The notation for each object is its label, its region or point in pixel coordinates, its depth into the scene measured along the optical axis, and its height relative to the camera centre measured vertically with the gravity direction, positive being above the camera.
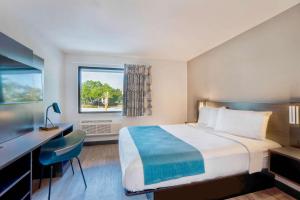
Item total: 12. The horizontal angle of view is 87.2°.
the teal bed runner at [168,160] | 1.55 -0.63
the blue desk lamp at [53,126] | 2.50 -0.45
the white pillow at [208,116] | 3.01 -0.32
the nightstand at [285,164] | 1.75 -0.75
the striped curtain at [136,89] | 4.14 +0.27
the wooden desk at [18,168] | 1.37 -0.70
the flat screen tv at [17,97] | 1.75 +0.03
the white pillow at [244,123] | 2.16 -0.34
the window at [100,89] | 4.14 +0.28
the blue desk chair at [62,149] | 1.80 -0.63
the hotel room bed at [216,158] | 1.51 -0.65
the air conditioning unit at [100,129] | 3.93 -0.75
